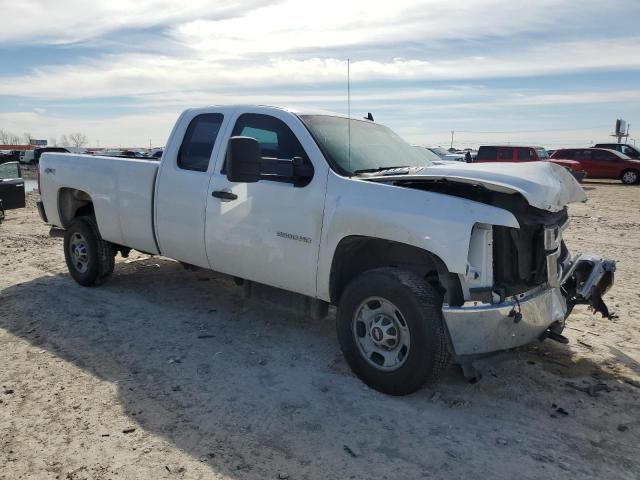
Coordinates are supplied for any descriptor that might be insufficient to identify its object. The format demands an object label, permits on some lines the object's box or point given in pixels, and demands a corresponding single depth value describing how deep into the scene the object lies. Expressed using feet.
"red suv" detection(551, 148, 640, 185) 81.15
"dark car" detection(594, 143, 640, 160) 88.01
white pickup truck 11.74
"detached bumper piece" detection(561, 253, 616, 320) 14.40
